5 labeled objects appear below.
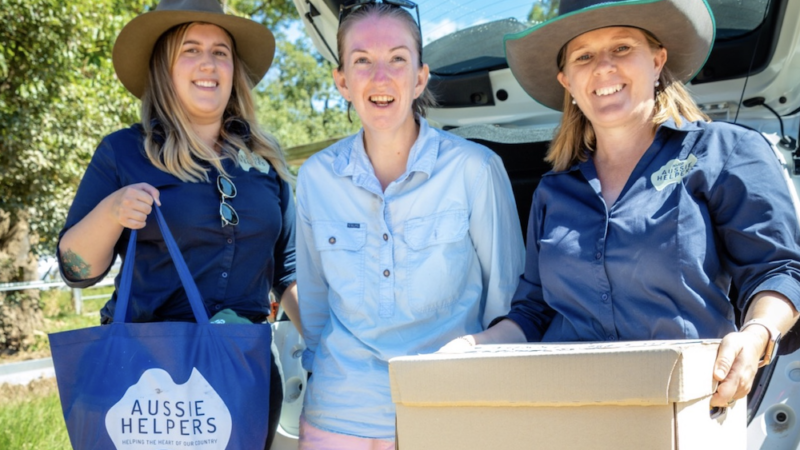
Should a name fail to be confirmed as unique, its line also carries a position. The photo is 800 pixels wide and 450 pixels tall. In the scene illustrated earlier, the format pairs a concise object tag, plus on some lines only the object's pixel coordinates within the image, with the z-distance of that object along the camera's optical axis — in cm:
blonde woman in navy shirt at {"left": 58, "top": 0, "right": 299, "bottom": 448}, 229
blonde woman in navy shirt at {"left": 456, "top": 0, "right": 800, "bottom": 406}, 174
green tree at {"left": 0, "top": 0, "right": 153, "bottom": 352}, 759
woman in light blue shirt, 211
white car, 196
